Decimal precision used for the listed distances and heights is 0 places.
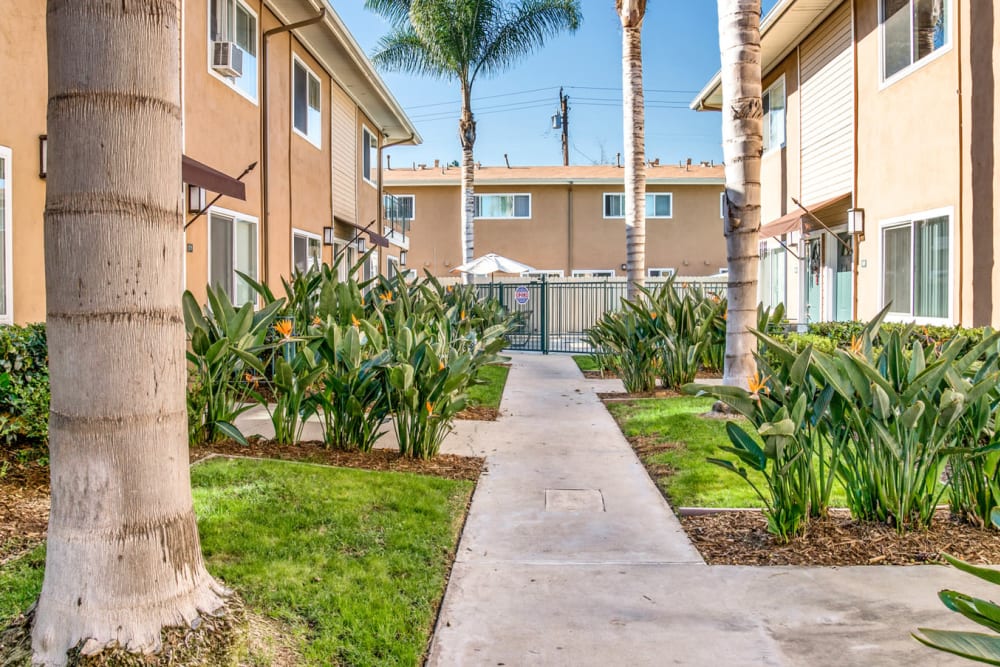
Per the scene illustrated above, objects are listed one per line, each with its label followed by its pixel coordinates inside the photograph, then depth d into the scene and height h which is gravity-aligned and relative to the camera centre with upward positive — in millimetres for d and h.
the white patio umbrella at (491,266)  22547 +1532
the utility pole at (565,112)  53906 +13510
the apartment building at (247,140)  7406 +2579
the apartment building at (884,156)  10055 +2525
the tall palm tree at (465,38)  23203 +8090
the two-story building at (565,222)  32438 +3889
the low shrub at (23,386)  5664 -447
